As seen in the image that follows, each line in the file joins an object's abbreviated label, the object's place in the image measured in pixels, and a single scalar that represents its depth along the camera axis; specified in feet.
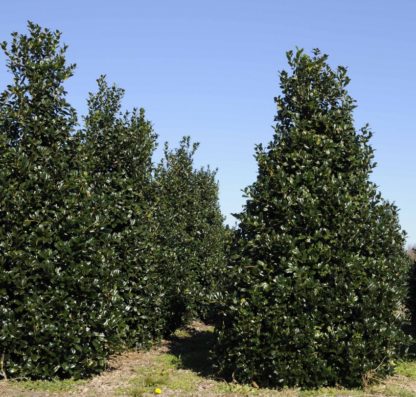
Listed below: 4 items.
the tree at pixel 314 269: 26.17
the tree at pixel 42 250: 26.73
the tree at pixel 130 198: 34.27
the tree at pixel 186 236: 42.65
